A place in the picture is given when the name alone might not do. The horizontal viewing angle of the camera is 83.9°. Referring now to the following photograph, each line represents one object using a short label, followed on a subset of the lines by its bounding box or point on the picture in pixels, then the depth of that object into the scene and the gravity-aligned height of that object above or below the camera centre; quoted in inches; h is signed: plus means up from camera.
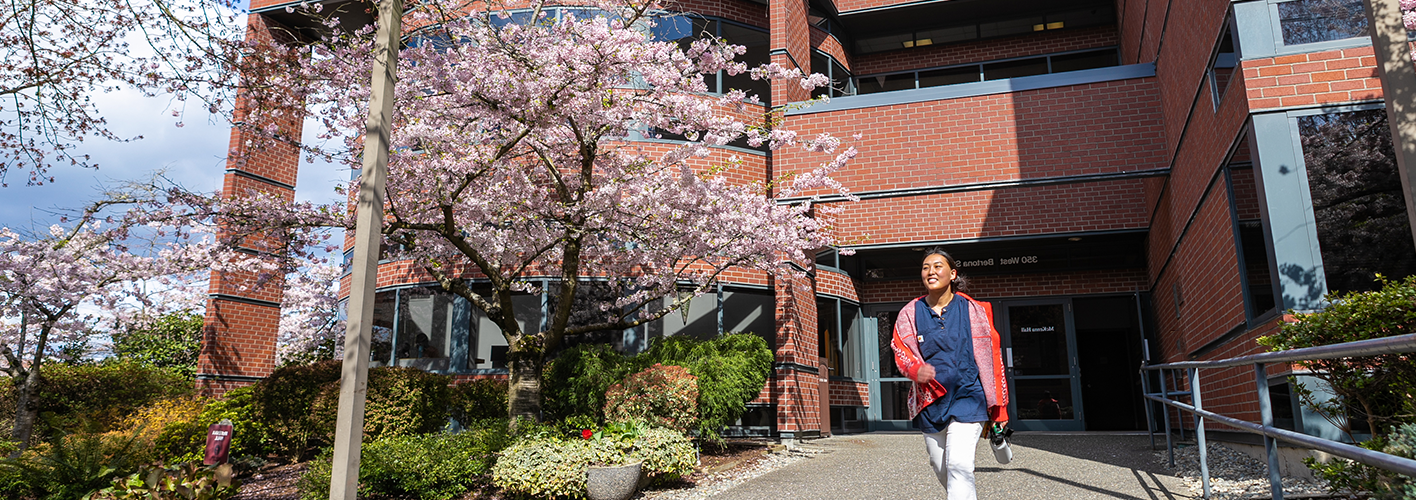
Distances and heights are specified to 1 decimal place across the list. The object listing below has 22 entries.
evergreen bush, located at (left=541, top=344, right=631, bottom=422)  366.9 +6.2
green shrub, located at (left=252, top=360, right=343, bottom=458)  405.1 -6.0
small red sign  293.7 -17.3
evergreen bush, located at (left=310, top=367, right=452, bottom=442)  357.7 -4.8
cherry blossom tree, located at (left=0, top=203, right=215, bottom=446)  438.9 +76.2
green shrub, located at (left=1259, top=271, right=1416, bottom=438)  155.5 +4.7
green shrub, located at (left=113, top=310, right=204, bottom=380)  726.5 +49.2
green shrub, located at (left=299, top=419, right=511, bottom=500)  272.5 -26.3
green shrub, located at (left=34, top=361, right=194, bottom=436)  459.5 +4.3
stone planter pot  257.6 -29.2
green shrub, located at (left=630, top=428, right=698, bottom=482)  273.6 -21.5
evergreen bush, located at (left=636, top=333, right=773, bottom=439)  359.3 +10.8
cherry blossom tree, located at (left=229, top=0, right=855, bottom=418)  301.1 +104.0
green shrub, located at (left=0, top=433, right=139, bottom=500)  281.6 -25.8
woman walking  141.5 +2.9
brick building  236.1 +86.5
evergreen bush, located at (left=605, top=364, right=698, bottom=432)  324.8 -3.0
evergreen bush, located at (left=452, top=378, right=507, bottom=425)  414.6 -4.5
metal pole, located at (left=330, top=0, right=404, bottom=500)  122.9 +16.7
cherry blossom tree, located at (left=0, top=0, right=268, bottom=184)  226.2 +103.0
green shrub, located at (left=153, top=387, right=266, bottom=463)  346.9 -16.9
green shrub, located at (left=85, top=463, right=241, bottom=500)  249.8 -28.0
